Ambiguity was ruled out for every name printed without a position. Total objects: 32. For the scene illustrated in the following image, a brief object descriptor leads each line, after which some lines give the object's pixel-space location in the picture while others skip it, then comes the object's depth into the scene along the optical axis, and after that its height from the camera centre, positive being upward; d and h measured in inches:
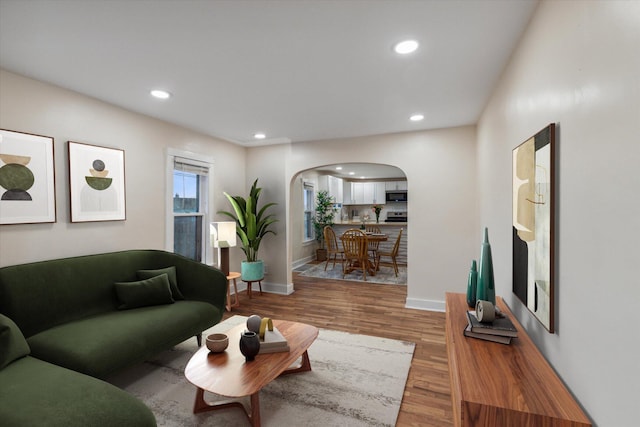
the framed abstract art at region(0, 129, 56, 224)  90.2 +10.4
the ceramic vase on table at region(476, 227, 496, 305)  73.0 -17.3
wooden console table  39.7 -26.9
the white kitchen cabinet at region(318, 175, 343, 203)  325.9 +26.8
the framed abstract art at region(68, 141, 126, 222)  107.6 +10.7
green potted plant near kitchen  307.0 -9.6
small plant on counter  327.4 -2.5
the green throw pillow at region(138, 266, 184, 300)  116.7 -25.1
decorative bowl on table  79.4 -35.2
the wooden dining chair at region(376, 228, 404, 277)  237.4 -36.1
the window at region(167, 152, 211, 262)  150.9 +1.4
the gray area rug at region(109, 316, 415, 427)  76.9 -52.9
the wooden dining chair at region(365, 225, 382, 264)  243.9 -30.8
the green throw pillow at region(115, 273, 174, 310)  106.2 -29.3
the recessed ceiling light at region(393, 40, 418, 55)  75.3 +41.6
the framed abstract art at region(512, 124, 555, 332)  50.3 -2.8
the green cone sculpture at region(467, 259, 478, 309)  80.9 -21.1
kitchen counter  283.1 -14.1
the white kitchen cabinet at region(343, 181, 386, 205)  382.9 +21.1
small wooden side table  158.9 -46.9
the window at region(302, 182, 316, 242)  297.6 -1.3
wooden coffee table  65.8 -38.0
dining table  239.0 -24.4
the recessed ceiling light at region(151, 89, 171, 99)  106.9 +42.3
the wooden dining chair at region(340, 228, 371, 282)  226.4 -27.6
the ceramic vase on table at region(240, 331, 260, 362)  75.2 -33.7
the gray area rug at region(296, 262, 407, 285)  224.9 -52.8
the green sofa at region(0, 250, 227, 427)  56.8 -34.1
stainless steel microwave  371.6 +16.3
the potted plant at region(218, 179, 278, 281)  178.9 -10.7
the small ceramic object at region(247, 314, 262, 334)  86.4 -32.7
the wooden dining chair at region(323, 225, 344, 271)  253.4 -28.3
